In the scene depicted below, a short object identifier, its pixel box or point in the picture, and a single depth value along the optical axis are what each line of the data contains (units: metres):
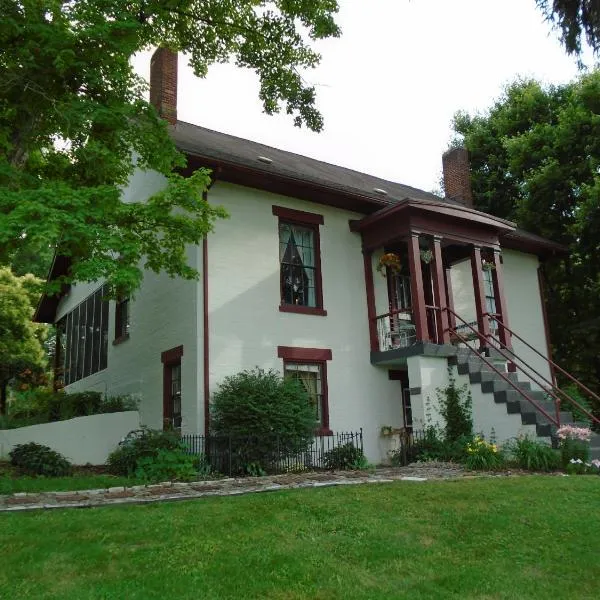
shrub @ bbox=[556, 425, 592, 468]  10.77
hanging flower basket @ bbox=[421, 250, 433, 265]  15.12
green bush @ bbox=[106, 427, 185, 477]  11.08
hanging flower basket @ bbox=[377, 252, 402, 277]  15.38
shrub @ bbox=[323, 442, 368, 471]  12.67
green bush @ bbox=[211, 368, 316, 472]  11.62
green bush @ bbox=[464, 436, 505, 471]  11.05
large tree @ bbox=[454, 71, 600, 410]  20.22
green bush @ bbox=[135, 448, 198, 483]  10.63
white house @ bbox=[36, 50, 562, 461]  13.16
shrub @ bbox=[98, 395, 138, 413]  15.48
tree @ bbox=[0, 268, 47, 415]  21.81
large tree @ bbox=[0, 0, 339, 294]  9.40
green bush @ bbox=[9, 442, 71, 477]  11.07
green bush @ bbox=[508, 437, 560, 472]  10.77
